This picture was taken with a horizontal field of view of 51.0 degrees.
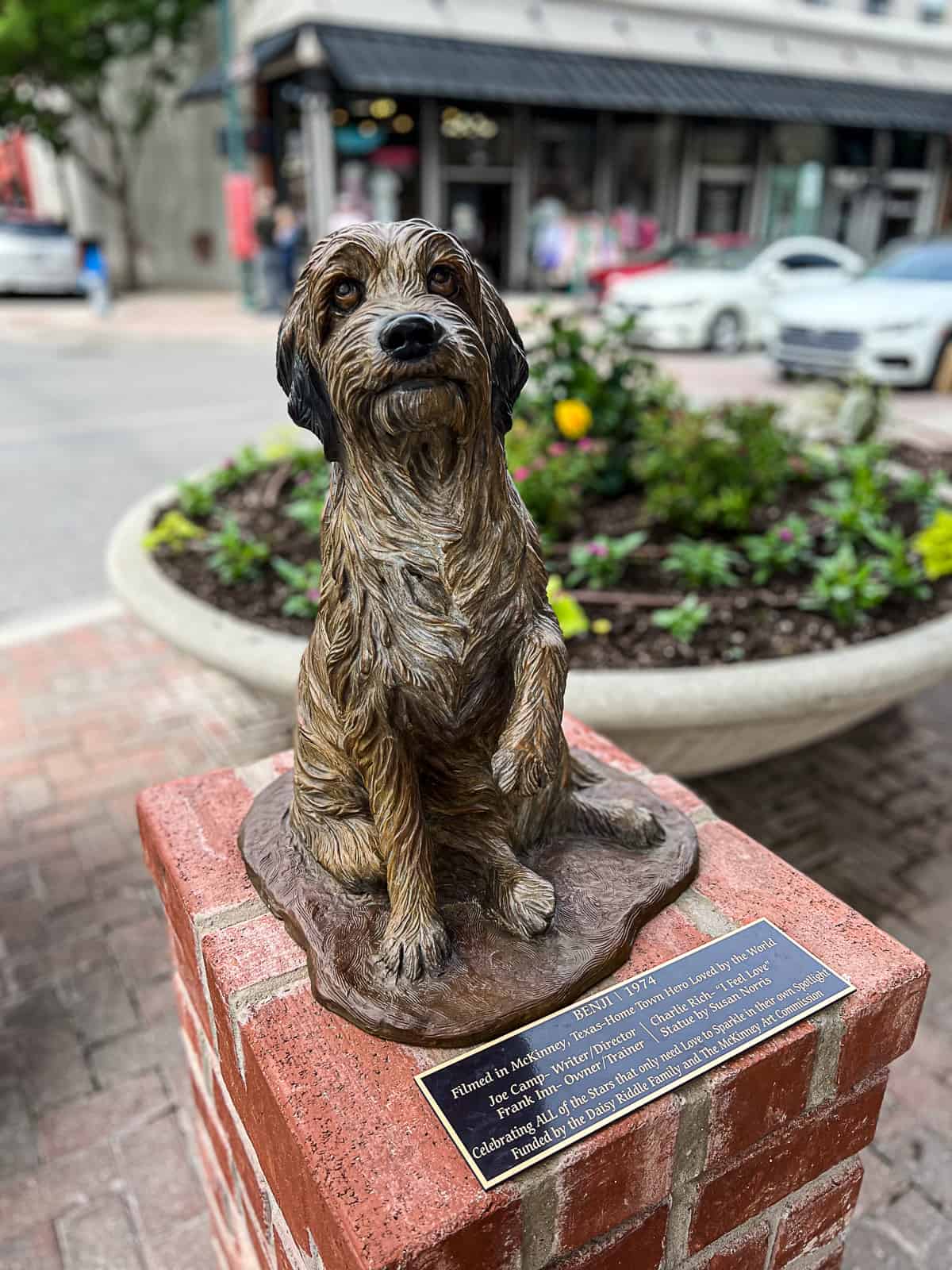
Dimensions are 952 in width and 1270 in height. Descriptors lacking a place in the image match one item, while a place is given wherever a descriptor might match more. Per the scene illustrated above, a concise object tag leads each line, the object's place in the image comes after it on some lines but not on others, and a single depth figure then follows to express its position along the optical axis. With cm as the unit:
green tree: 1588
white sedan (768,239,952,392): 1005
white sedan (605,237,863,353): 1316
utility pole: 1494
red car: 1511
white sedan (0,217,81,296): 1848
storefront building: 1638
